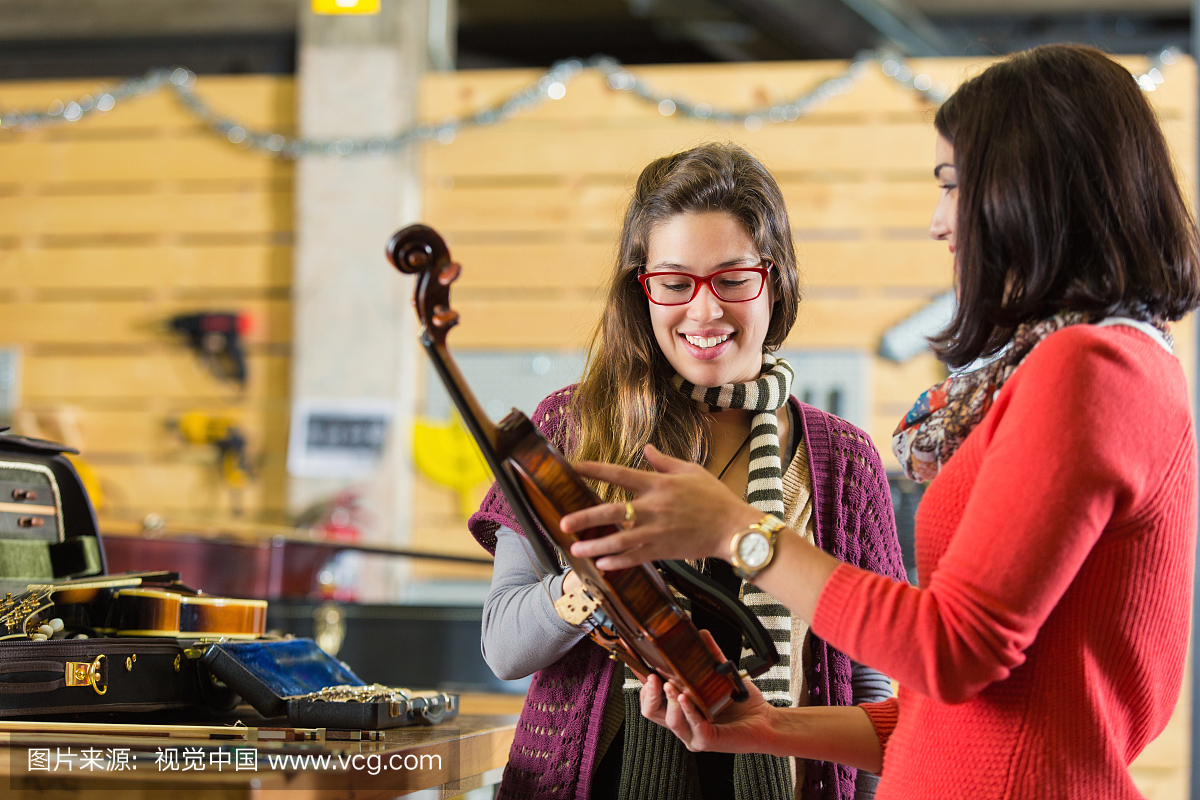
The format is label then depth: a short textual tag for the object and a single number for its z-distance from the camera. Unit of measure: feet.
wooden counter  3.21
